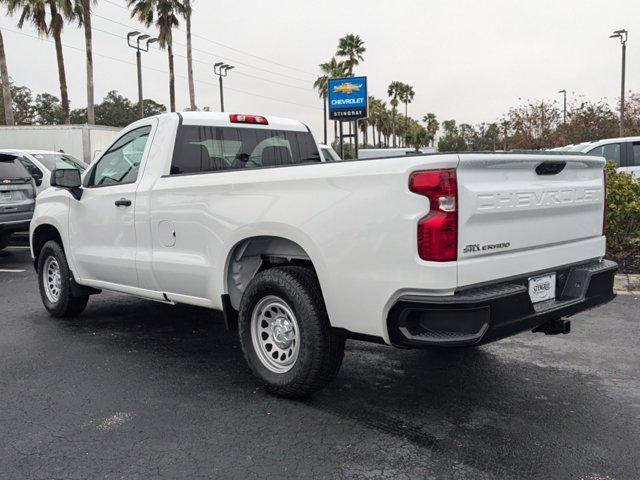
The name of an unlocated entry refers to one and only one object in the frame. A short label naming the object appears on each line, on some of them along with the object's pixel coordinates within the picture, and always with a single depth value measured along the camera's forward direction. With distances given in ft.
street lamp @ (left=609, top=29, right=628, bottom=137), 97.49
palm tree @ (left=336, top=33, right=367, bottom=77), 164.55
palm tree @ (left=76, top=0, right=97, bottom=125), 96.07
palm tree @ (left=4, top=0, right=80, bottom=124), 99.40
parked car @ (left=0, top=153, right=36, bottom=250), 33.42
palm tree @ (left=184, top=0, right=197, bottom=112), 120.16
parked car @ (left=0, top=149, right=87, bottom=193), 37.88
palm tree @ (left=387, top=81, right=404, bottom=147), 288.51
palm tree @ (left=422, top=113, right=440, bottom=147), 394.11
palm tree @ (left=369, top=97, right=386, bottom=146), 299.58
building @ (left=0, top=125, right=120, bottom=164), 68.95
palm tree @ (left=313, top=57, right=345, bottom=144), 169.56
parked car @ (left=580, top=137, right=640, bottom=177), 44.52
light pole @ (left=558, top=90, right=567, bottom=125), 134.81
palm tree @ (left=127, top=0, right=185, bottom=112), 118.32
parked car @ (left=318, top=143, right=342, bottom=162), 45.62
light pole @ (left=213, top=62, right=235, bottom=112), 129.08
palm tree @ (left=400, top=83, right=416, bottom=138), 291.99
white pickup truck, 10.48
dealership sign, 89.66
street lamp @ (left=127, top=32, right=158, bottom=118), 96.27
